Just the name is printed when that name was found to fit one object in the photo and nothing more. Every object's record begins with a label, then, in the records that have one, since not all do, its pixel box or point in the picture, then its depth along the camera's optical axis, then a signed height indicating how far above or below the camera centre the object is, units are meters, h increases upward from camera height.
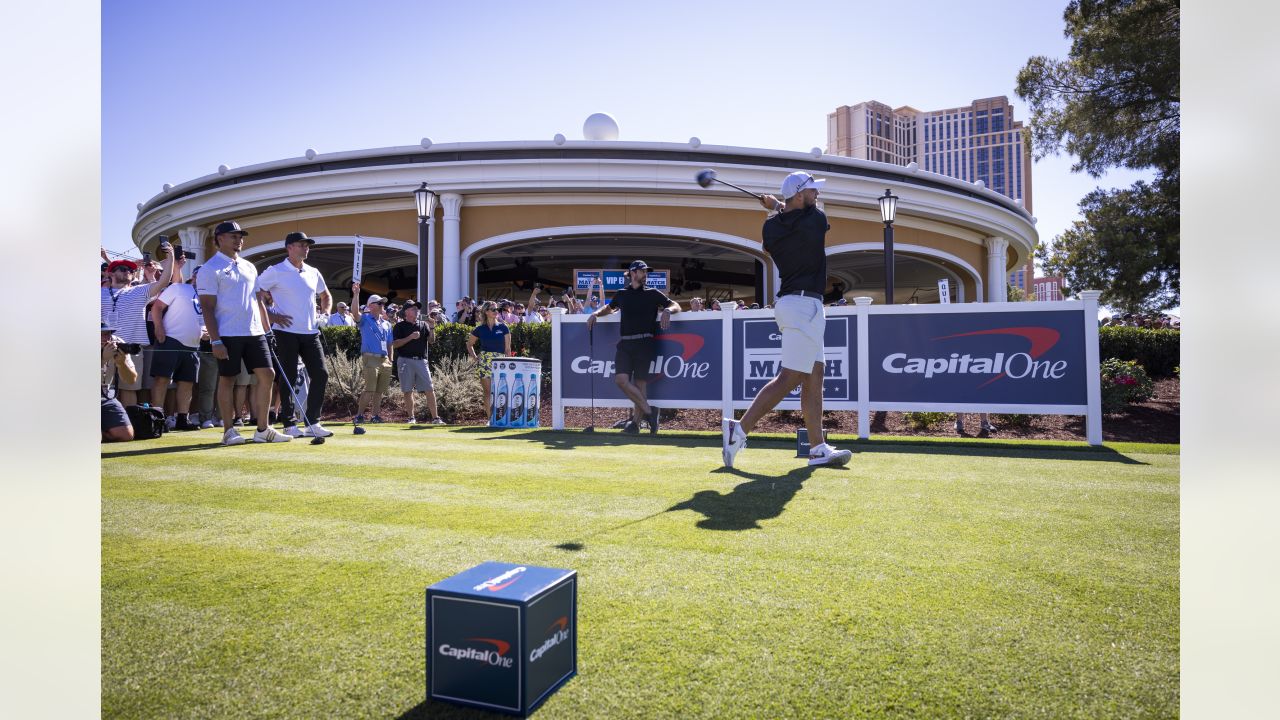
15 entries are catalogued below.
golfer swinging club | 5.54 +0.57
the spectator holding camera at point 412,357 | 11.15 +0.18
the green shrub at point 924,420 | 10.53 -0.78
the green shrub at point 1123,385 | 11.25 -0.29
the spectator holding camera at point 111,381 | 7.14 -0.14
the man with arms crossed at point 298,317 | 7.55 +0.55
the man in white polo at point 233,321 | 7.00 +0.48
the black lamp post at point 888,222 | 17.06 +3.56
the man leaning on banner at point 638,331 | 9.14 +0.48
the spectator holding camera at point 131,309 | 8.44 +0.72
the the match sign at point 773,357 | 8.78 +0.14
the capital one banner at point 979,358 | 7.90 +0.11
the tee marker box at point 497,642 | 1.78 -0.71
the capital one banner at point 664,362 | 9.27 +0.08
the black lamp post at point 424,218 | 15.88 +3.41
